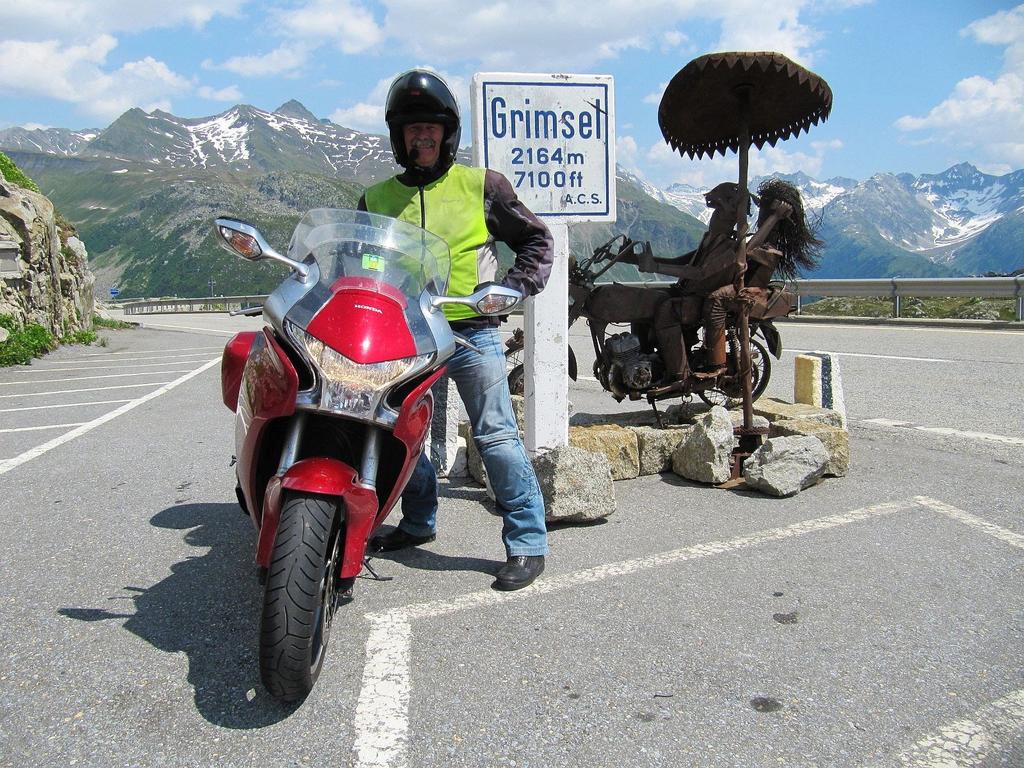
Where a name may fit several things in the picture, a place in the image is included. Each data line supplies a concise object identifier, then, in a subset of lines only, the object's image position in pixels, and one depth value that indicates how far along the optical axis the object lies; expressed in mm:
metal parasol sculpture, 4617
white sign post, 4547
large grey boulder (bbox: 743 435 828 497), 4555
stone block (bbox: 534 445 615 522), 4121
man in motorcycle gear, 3318
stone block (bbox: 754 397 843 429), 5406
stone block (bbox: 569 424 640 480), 4961
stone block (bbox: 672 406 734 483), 4785
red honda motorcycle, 2316
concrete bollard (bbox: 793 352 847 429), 6234
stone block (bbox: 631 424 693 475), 5125
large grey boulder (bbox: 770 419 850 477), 4922
